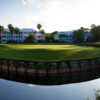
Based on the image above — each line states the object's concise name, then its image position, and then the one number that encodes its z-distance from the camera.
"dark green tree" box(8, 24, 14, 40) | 72.06
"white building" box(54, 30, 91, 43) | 83.62
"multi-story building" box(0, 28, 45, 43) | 77.26
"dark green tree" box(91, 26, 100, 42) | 56.06
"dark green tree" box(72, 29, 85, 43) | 62.19
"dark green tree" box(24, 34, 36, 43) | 63.84
